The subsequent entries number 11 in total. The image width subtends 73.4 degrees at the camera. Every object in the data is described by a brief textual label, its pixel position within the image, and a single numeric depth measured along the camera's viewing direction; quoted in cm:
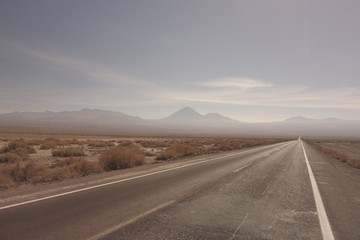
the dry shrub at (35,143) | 3102
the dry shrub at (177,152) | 1833
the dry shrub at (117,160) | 1278
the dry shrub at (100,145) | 3206
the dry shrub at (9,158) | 1495
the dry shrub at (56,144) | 2670
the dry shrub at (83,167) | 1055
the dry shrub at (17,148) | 2036
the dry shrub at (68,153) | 1969
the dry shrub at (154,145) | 3409
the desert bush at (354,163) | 1690
